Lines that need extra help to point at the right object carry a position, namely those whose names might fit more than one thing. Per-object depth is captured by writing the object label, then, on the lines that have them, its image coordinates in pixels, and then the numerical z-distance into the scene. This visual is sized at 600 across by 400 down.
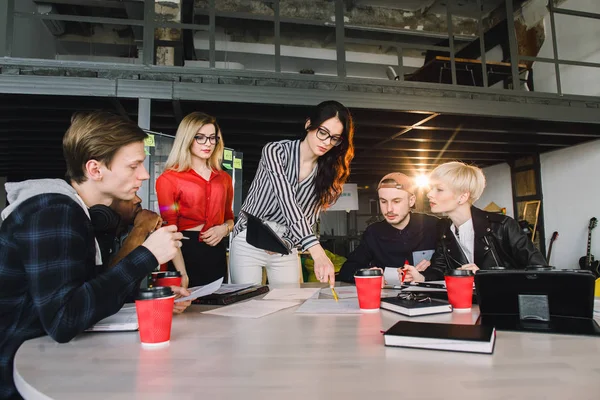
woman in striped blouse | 1.81
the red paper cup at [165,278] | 1.29
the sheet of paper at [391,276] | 2.01
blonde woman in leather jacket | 1.90
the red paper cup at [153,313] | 0.83
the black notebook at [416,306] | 1.10
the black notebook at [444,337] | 0.73
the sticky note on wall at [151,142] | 3.56
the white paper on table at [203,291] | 1.14
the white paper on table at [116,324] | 0.96
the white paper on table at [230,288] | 1.48
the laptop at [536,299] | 0.96
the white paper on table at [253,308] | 1.16
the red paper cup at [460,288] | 1.18
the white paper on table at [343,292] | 1.47
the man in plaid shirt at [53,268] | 0.86
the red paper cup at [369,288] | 1.16
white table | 0.57
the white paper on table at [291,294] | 1.48
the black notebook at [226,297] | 1.35
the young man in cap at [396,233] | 2.55
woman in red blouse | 2.24
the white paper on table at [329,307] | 1.17
